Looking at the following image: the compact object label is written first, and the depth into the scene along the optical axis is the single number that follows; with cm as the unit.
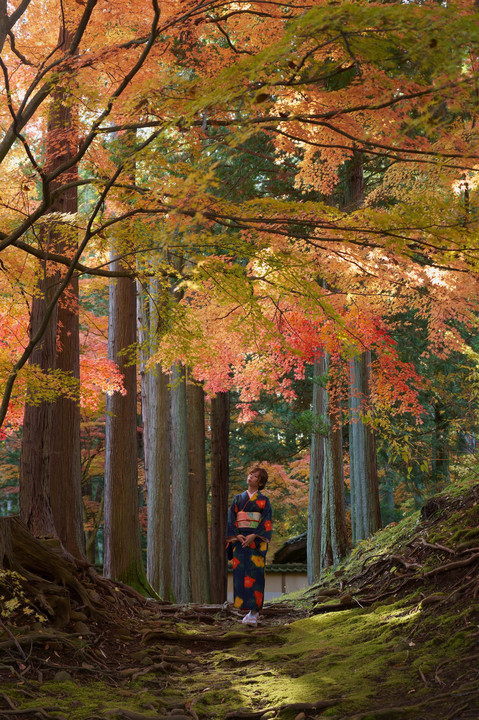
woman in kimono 699
